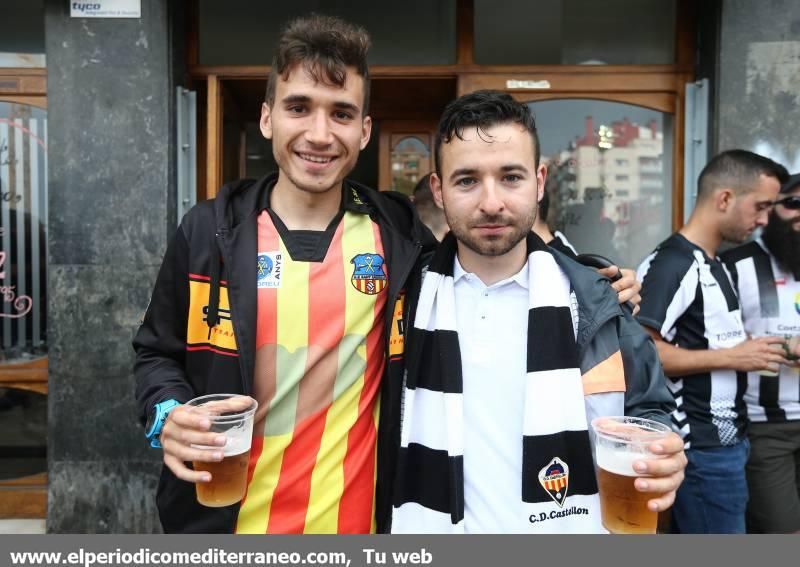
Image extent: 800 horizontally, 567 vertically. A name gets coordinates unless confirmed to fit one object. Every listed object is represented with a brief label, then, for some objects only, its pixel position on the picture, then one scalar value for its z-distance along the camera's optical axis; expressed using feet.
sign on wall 11.93
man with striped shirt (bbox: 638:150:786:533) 8.95
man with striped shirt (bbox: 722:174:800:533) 9.73
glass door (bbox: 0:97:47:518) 12.96
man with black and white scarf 5.18
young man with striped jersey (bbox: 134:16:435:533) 5.51
